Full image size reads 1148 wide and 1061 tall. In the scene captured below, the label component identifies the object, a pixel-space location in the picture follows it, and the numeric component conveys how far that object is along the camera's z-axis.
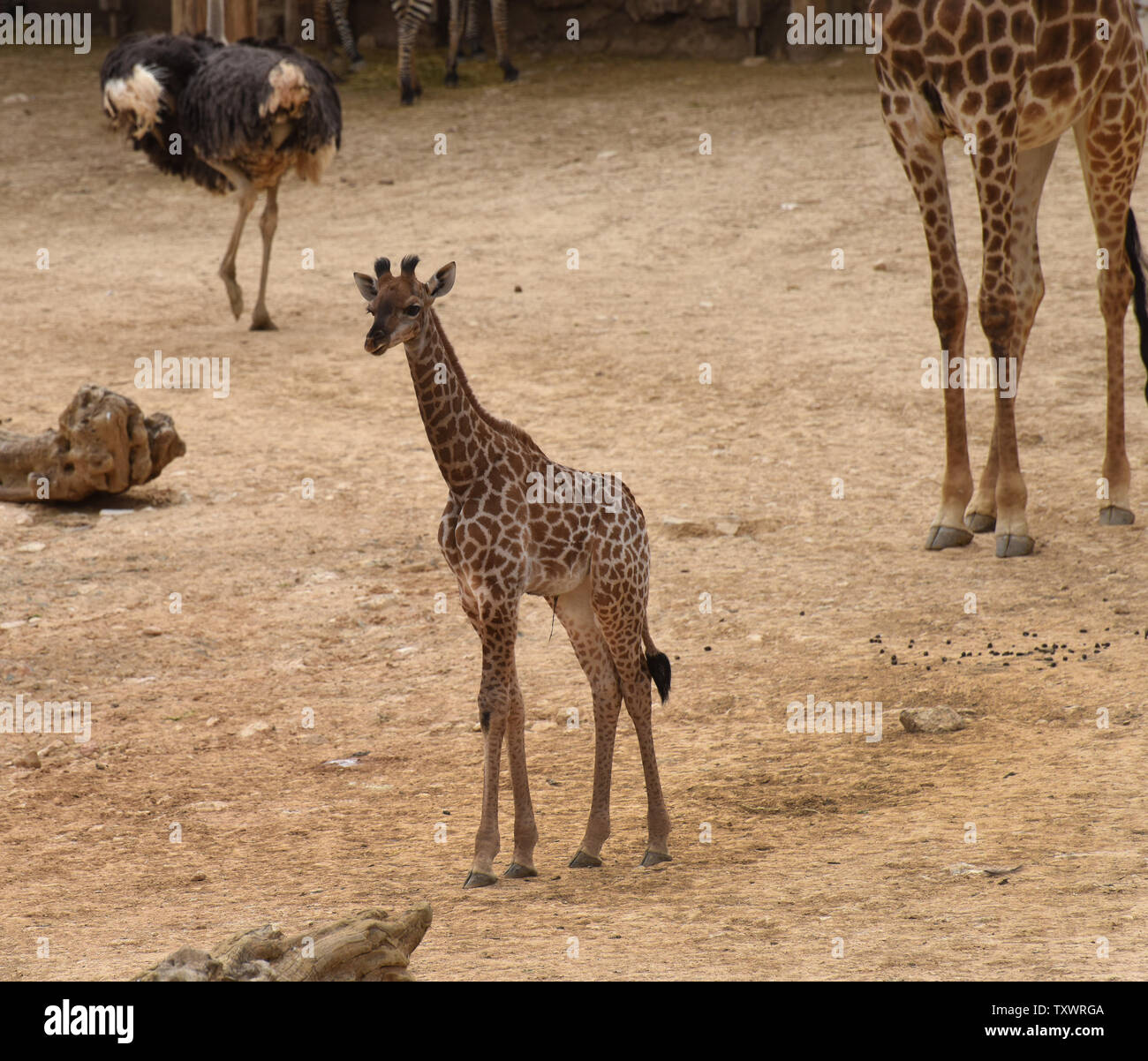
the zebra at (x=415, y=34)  17.73
